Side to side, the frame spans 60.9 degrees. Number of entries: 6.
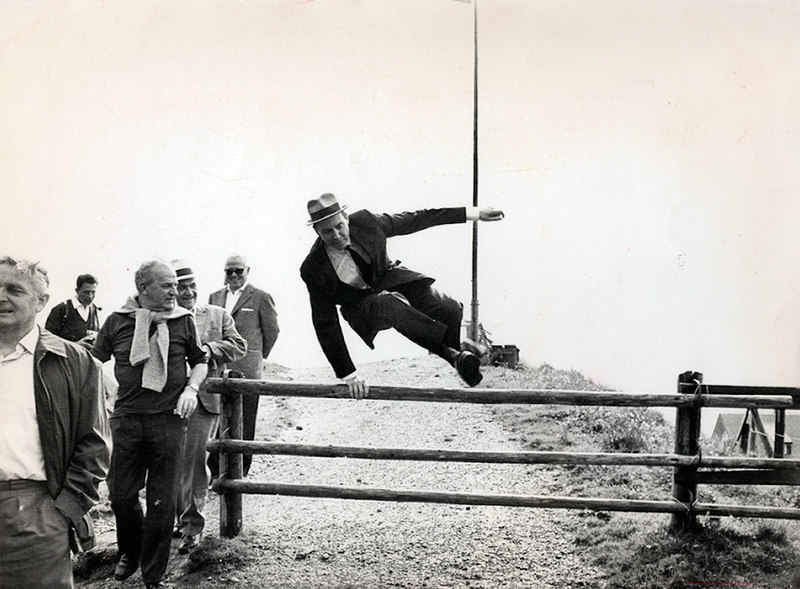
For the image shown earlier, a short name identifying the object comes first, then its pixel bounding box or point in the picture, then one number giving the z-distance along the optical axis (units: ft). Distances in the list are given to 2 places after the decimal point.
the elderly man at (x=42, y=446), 10.59
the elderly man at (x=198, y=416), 16.06
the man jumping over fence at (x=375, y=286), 15.64
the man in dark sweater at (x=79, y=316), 16.42
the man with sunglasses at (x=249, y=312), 16.43
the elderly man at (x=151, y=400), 14.07
